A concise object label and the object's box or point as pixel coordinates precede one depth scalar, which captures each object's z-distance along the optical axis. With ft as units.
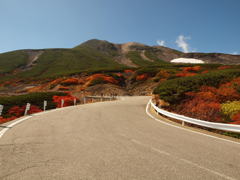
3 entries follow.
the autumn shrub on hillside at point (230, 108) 34.81
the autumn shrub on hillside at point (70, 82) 138.21
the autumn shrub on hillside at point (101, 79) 137.49
